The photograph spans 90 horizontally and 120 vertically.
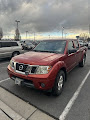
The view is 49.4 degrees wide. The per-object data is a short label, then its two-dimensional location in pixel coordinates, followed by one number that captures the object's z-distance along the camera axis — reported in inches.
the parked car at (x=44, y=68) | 100.0
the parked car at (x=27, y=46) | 770.4
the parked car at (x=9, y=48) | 298.7
